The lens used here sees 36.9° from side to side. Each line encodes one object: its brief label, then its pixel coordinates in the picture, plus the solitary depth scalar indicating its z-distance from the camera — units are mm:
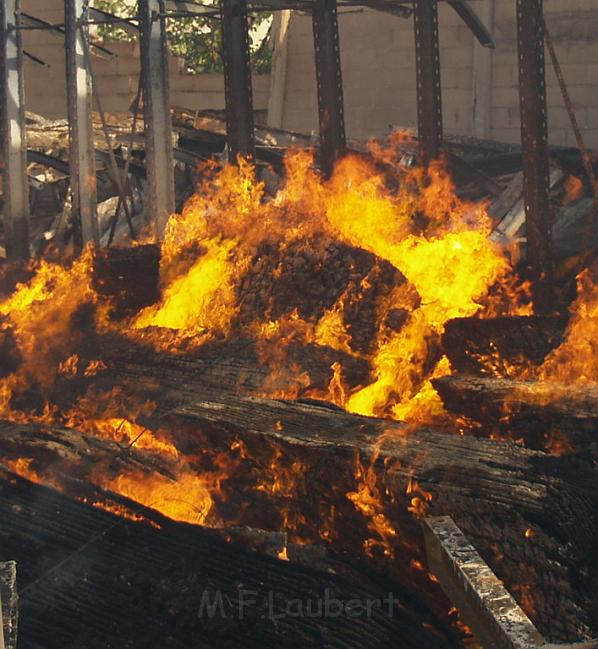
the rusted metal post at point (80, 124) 11984
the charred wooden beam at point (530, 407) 5465
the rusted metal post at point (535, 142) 8602
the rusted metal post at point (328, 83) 10523
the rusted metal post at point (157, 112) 11659
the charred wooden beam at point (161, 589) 4293
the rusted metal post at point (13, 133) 12875
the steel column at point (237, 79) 10656
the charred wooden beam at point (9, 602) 3455
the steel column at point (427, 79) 10188
